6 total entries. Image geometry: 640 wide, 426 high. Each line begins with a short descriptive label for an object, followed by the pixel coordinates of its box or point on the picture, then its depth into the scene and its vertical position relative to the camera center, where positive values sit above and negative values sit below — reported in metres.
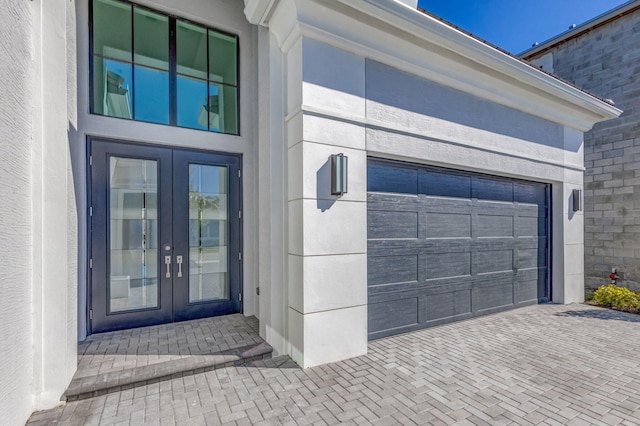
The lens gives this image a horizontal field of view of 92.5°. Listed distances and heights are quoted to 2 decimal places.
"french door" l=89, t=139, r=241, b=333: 4.28 -0.34
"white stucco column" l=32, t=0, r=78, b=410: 2.73 +0.03
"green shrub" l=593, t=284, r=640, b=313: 6.01 -1.81
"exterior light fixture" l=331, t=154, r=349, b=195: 3.57 +0.45
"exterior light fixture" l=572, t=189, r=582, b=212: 6.63 +0.23
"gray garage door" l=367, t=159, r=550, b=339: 4.40 -0.58
